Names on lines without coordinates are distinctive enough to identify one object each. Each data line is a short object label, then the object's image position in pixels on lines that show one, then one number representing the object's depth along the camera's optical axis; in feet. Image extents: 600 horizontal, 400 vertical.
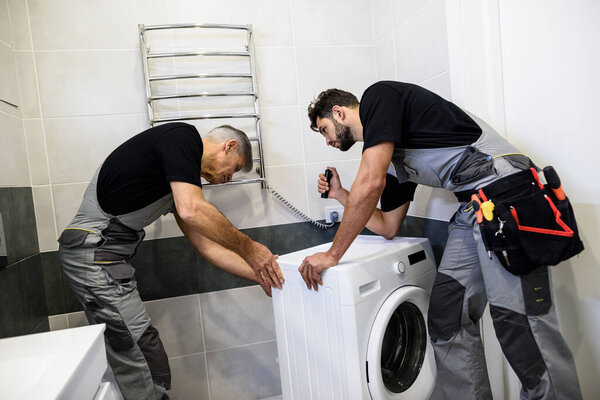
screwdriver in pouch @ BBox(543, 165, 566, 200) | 4.06
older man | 5.16
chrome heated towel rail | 6.73
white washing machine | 4.67
